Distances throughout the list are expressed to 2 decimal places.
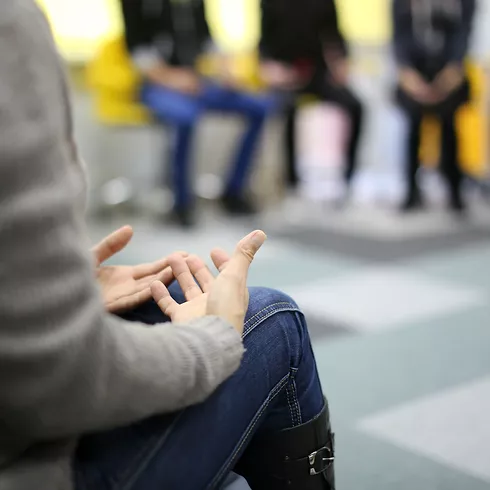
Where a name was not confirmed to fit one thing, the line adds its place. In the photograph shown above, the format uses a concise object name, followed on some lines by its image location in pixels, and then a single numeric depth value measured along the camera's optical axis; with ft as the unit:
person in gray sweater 1.61
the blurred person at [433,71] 10.96
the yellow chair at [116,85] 10.46
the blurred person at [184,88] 10.39
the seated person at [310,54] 12.12
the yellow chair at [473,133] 12.32
